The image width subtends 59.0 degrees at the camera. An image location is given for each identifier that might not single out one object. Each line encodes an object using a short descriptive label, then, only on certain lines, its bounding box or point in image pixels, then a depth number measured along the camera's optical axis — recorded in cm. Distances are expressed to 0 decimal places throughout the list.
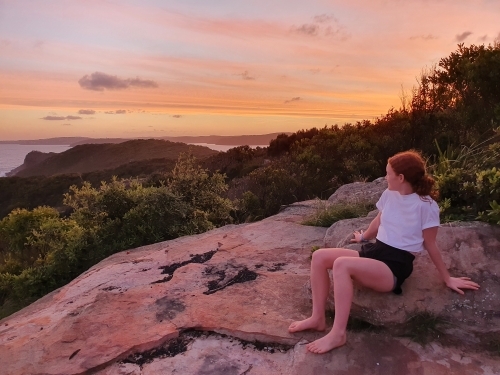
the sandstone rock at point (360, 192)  678
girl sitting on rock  313
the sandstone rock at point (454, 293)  312
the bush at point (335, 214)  591
